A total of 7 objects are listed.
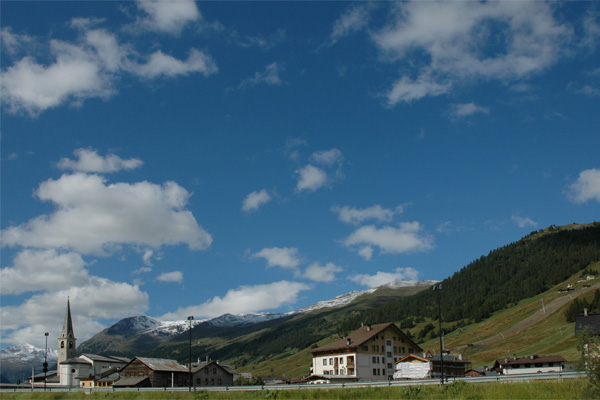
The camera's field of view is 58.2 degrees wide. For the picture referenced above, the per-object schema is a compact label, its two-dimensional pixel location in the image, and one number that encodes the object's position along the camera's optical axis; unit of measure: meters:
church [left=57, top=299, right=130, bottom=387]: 154.12
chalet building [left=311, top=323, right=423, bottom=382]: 93.25
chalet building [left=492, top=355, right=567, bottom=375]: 108.06
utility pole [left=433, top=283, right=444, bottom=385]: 58.79
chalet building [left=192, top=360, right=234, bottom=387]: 103.24
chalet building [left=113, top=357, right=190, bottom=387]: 99.44
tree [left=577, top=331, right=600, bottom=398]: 30.50
